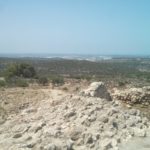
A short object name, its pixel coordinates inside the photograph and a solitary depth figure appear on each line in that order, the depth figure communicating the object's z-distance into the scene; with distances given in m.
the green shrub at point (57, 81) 15.66
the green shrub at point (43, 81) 15.14
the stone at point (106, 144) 5.63
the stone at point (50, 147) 5.25
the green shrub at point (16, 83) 12.95
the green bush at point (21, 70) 20.35
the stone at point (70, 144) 5.48
